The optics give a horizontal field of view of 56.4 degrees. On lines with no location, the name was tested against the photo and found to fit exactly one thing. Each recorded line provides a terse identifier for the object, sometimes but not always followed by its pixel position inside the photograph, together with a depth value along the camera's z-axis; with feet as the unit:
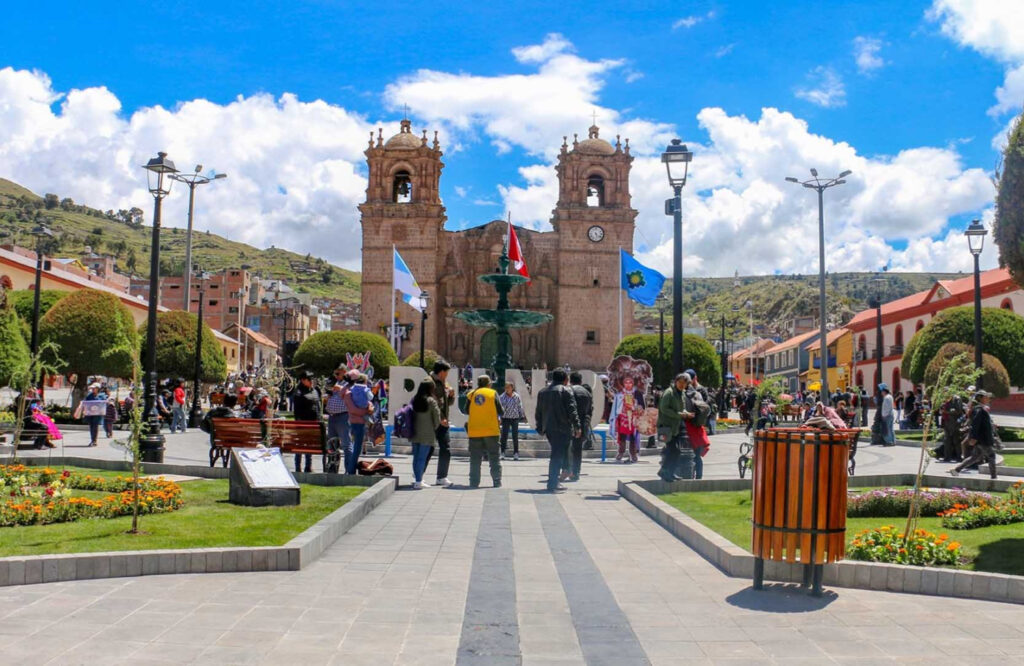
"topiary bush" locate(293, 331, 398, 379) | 125.08
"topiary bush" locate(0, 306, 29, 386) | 60.95
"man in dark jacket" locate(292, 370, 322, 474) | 42.47
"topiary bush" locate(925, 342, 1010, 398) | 79.10
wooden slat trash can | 18.48
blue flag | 92.84
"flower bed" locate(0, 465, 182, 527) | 24.72
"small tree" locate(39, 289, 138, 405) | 85.76
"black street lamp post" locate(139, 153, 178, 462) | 45.39
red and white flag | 109.60
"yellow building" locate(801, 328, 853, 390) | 199.62
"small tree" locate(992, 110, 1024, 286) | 22.86
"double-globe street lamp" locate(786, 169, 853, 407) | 90.36
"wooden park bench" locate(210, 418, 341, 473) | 38.17
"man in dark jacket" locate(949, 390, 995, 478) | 40.45
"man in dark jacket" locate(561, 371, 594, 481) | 41.84
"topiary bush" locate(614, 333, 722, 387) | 121.08
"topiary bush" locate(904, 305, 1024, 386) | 88.33
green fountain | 61.16
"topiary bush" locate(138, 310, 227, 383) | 100.01
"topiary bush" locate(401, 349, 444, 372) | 128.44
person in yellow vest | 37.83
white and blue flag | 102.96
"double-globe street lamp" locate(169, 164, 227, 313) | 95.61
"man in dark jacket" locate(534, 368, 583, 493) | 37.09
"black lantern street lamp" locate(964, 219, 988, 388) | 63.57
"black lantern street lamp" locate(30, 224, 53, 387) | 80.72
